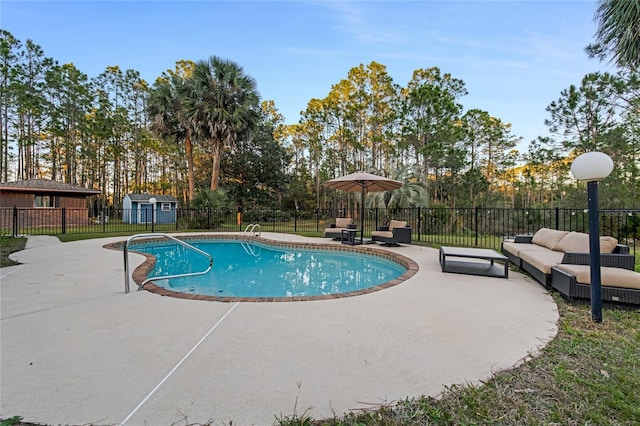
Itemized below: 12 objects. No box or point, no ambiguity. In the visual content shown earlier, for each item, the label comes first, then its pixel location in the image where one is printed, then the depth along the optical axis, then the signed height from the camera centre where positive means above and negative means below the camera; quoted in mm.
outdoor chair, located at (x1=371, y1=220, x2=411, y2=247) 7977 -606
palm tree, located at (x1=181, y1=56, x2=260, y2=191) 15453 +6265
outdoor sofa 3225 -683
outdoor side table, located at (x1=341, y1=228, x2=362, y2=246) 8623 -697
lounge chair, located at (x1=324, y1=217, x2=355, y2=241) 9669 -493
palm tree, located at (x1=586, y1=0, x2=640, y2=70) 6211 +4280
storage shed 20641 +556
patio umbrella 8289 +959
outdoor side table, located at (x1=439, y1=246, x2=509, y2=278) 4789 -972
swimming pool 4766 -1234
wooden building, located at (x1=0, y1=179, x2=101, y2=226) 15328 +835
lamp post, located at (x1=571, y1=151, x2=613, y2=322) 2924 +24
